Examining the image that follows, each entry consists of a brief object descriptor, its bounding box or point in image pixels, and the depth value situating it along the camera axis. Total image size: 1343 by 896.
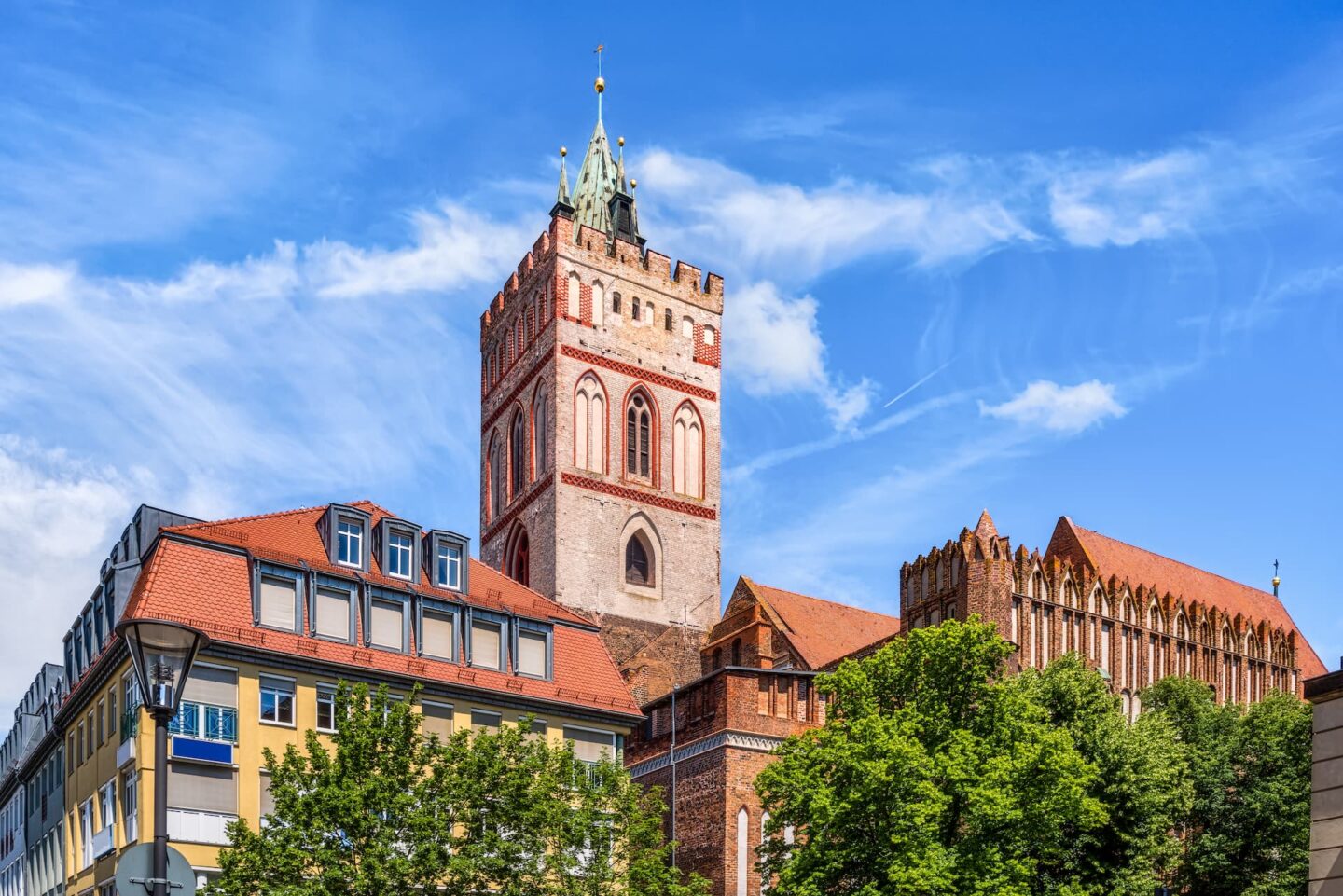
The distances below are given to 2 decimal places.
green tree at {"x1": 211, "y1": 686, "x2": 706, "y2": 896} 28.66
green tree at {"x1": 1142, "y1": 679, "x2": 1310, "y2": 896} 43.62
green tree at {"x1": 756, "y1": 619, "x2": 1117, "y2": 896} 33.28
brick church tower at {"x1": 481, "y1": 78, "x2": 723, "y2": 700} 69.62
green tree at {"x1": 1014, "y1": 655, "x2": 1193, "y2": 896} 39.96
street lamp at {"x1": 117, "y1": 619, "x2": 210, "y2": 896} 15.06
